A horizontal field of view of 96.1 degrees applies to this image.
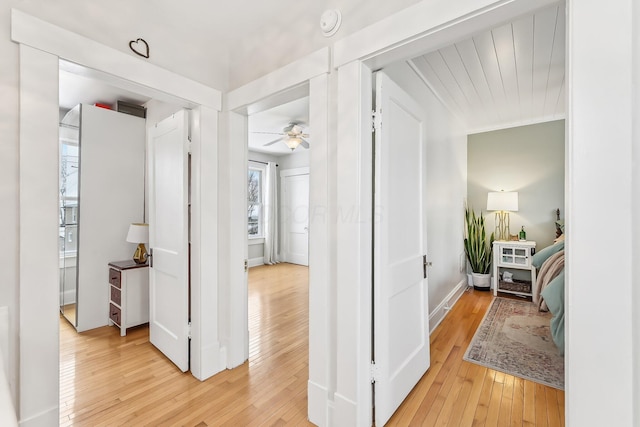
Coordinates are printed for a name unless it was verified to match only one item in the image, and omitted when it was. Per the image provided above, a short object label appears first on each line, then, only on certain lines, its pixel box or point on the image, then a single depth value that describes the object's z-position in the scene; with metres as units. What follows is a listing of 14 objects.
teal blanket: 2.26
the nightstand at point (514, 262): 3.93
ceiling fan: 3.97
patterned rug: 2.19
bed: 2.27
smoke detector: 1.58
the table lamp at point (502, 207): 4.09
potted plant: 4.29
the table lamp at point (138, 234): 2.96
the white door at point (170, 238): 2.13
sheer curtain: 6.45
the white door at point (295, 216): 6.41
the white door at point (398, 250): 1.59
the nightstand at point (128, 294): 2.85
